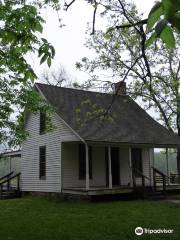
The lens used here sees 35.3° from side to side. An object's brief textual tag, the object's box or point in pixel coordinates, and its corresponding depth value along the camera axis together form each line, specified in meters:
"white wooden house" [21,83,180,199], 15.13
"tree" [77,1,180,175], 18.96
